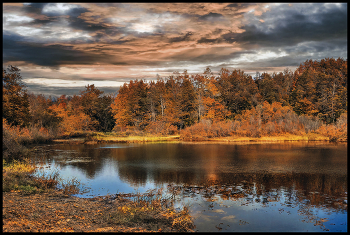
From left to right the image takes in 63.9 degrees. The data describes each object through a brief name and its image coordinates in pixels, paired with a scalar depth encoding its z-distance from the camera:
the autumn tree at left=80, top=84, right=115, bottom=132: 71.69
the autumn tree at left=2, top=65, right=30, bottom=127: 36.31
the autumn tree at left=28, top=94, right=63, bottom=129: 54.01
